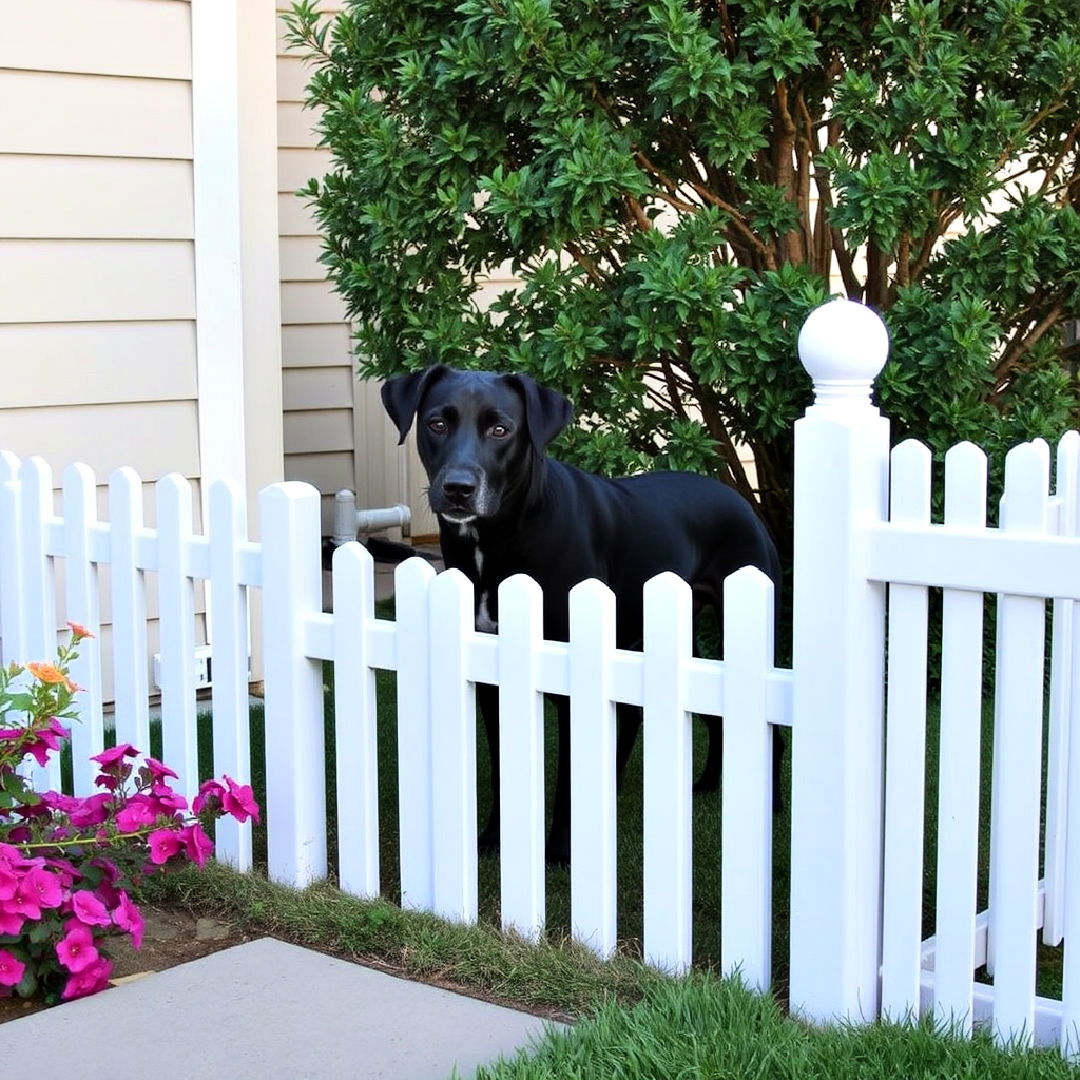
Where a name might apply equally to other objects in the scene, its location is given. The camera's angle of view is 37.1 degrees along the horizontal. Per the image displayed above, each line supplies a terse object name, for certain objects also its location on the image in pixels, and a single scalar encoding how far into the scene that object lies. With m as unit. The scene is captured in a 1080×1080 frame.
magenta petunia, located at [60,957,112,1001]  3.36
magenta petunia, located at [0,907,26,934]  3.29
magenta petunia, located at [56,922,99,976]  3.31
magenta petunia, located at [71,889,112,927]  3.38
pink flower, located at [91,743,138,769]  3.74
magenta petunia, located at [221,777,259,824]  3.72
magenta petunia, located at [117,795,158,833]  3.57
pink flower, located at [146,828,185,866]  3.54
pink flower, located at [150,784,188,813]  3.63
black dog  4.19
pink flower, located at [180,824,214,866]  3.59
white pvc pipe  7.44
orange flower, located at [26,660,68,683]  3.51
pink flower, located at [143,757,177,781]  3.66
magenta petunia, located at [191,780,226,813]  3.74
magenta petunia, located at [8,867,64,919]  3.30
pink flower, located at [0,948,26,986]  3.31
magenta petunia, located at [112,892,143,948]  3.46
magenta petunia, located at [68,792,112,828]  3.63
